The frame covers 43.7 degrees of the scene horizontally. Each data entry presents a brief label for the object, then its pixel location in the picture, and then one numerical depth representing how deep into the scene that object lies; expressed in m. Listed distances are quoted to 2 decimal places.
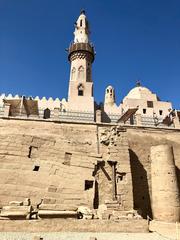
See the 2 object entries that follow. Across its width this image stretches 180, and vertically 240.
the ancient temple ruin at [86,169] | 11.44
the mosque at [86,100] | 22.25
